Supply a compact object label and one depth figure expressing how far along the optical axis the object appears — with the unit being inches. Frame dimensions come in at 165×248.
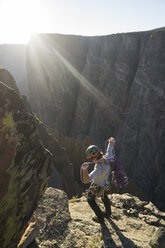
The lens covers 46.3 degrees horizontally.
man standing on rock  160.1
